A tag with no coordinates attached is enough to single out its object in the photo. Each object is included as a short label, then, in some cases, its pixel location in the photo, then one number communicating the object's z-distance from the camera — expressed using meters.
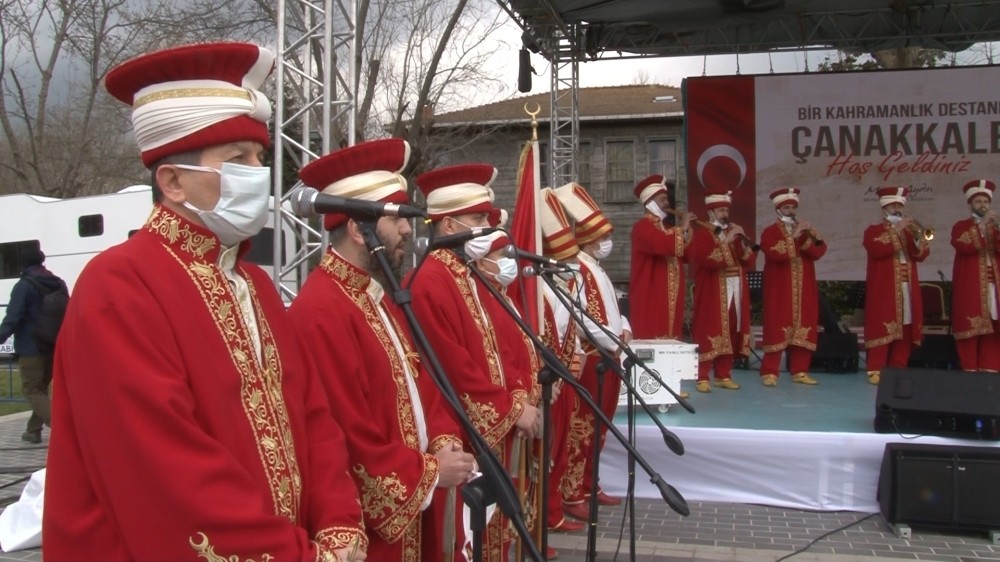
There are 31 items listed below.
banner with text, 11.84
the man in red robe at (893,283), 9.15
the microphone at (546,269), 4.05
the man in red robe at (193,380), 1.80
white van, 15.23
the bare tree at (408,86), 20.05
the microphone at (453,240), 2.85
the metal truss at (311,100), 7.01
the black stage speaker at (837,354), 10.27
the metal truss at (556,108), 11.55
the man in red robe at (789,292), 9.27
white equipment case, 7.44
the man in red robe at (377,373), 2.71
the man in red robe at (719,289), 8.99
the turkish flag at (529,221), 4.93
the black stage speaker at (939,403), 5.95
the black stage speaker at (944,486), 5.66
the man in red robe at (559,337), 5.94
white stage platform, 6.30
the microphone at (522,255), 3.63
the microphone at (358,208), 2.46
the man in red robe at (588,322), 6.11
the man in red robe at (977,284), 8.89
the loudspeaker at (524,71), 11.39
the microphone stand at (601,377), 3.80
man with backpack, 8.90
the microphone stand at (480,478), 2.22
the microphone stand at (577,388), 3.19
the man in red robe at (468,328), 3.75
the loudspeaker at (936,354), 9.95
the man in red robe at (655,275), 8.33
